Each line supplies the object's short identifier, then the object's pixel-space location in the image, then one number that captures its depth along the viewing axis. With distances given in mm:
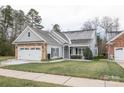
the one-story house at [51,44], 12683
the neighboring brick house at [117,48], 12675
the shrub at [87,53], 14311
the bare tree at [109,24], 25480
